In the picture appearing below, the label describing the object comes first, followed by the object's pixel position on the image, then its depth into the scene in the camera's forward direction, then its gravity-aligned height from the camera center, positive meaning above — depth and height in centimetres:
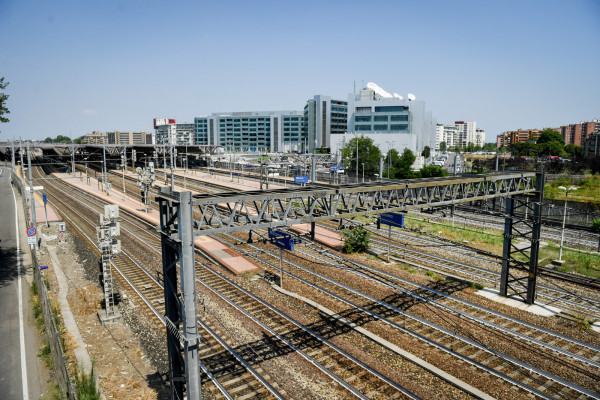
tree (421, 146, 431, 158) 11357 -64
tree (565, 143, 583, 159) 13226 +27
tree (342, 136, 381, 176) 6551 -113
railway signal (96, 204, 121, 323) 1666 -416
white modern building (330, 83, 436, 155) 9138 +698
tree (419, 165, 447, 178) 5511 -298
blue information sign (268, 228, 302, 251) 2009 -476
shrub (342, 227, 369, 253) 2683 -611
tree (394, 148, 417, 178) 5955 -252
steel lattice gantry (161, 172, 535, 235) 1081 -175
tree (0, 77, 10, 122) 2228 +231
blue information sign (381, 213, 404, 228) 2398 -431
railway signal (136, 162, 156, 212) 3622 -266
